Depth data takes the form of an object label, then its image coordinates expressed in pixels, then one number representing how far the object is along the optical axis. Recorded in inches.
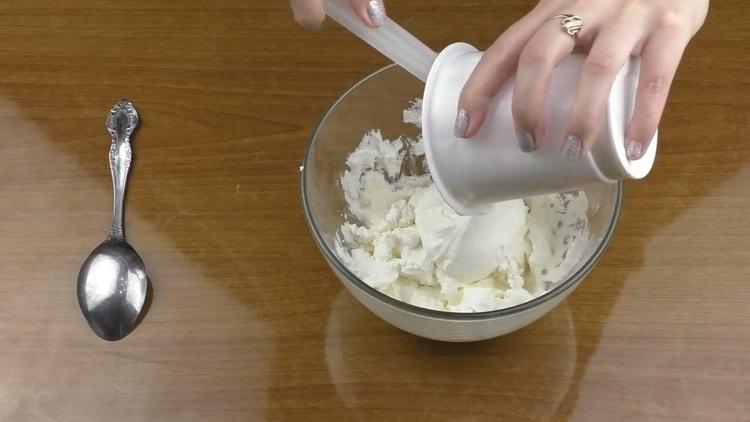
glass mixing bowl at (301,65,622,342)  24.7
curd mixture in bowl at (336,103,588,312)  28.5
